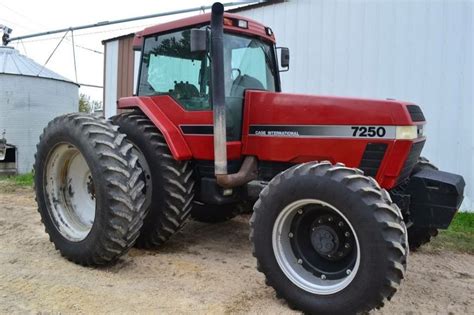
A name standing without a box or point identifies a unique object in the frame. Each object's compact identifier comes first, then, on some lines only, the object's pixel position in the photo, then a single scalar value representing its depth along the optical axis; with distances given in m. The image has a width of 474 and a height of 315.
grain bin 12.17
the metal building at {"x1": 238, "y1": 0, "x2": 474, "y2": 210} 7.00
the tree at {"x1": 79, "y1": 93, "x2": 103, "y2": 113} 26.84
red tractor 3.12
